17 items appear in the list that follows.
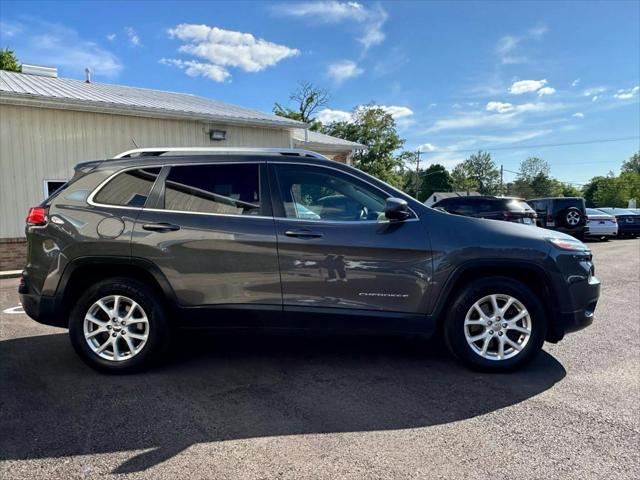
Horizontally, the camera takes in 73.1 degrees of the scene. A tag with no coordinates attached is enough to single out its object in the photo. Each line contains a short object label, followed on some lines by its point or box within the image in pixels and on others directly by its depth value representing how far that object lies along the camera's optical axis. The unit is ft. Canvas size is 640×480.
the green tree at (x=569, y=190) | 291.91
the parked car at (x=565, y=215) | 52.31
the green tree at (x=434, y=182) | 290.15
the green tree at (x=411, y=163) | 160.47
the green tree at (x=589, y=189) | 252.67
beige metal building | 30.42
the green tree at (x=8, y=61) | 80.64
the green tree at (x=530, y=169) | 337.93
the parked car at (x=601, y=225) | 57.88
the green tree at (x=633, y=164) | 312.13
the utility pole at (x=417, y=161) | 208.44
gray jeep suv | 11.65
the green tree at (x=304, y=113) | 131.44
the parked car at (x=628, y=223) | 62.64
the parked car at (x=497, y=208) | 36.81
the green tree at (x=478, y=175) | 325.83
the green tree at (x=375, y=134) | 147.13
